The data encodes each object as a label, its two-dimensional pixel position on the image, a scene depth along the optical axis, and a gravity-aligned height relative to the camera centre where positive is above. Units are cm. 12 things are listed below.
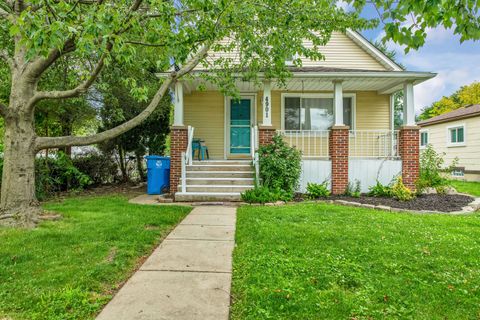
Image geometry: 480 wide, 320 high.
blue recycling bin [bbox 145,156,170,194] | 855 -33
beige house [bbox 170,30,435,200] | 811 +145
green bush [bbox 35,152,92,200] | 754 -41
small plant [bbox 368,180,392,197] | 780 -76
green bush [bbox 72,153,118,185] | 1021 -16
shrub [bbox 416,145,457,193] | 818 -33
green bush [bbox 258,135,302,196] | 741 -12
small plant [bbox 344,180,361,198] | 775 -75
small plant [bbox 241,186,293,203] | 693 -78
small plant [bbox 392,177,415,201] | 734 -75
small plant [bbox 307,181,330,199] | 771 -75
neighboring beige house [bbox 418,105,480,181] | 1383 +117
